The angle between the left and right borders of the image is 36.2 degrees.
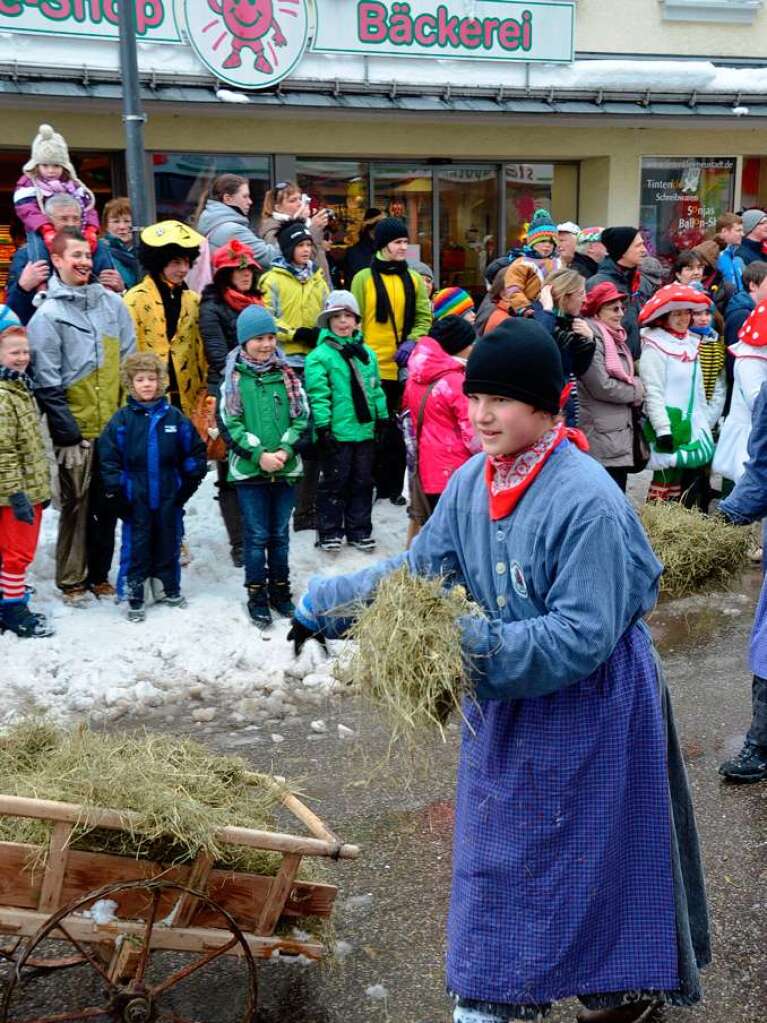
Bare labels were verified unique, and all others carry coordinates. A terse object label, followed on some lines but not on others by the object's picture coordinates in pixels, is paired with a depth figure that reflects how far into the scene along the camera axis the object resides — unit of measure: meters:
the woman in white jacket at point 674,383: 8.70
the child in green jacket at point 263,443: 6.95
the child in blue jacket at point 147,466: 6.82
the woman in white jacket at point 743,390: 7.43
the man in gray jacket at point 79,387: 6.95
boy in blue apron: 2.85
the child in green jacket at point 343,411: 7.83
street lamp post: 7.50
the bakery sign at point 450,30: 11.87
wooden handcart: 3.09
